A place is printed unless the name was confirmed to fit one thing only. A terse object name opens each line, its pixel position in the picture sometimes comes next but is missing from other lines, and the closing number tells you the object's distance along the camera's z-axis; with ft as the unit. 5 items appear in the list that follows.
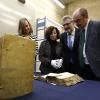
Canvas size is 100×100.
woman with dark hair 7.18
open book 4.34
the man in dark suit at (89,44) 5.76
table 3.08
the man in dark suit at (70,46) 7.06
